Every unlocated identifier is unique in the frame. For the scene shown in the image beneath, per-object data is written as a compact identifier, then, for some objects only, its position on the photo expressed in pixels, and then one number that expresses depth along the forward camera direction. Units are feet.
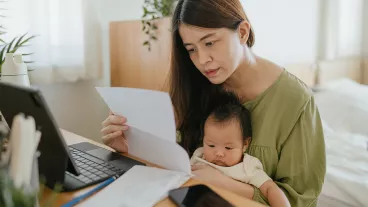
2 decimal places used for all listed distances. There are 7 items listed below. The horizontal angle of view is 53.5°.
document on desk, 2.03
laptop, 1.88
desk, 2.04
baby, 2.90
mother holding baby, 3.03
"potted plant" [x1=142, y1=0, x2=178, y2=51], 6.01
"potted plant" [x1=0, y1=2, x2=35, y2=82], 3.42
